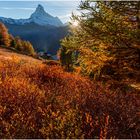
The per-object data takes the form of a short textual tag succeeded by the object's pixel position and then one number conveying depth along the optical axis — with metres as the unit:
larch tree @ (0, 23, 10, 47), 35.05
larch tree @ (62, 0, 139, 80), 4.43
